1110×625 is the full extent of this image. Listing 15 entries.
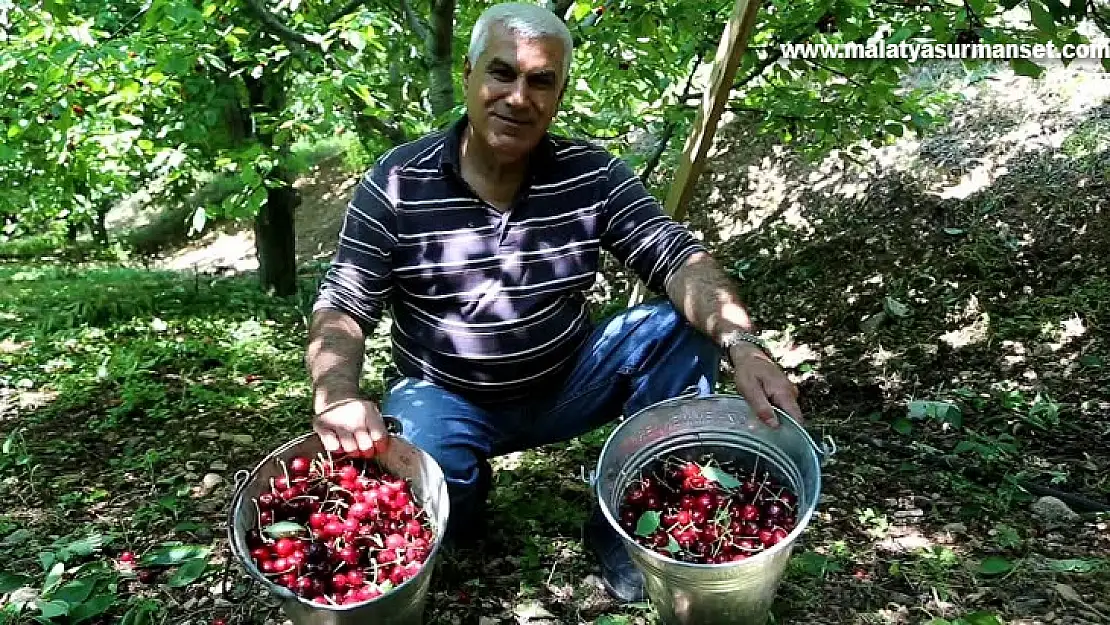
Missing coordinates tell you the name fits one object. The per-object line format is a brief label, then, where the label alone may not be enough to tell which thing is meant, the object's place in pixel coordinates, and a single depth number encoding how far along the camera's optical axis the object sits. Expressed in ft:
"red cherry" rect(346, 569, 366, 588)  5.06
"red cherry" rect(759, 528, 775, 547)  5.43
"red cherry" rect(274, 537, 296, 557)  5.08
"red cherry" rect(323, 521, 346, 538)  5.30
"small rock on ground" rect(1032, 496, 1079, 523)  7.75
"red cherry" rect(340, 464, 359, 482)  5.58
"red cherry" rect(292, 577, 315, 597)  5.00
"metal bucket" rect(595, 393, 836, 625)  5.13
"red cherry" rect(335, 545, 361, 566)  5.19
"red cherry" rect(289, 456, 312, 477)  5.65
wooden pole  8.42
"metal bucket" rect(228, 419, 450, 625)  4.80
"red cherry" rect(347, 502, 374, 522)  5.33
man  6.55
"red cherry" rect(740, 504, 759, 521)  5.66
